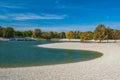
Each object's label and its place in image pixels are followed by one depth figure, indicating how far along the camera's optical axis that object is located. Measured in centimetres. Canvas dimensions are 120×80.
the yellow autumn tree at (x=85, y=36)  4137
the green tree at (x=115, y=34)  4745
